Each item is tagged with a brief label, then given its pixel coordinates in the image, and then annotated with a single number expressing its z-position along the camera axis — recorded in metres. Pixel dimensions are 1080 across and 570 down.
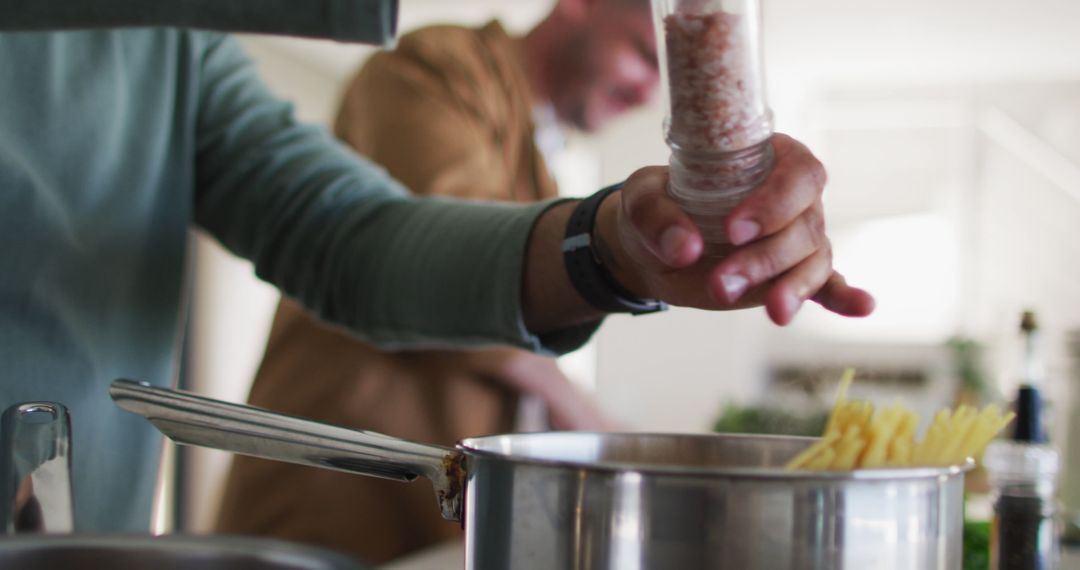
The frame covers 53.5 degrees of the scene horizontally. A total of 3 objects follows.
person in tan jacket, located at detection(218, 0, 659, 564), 1.13
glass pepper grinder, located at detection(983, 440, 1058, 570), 0.67
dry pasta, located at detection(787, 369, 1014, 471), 0.39
